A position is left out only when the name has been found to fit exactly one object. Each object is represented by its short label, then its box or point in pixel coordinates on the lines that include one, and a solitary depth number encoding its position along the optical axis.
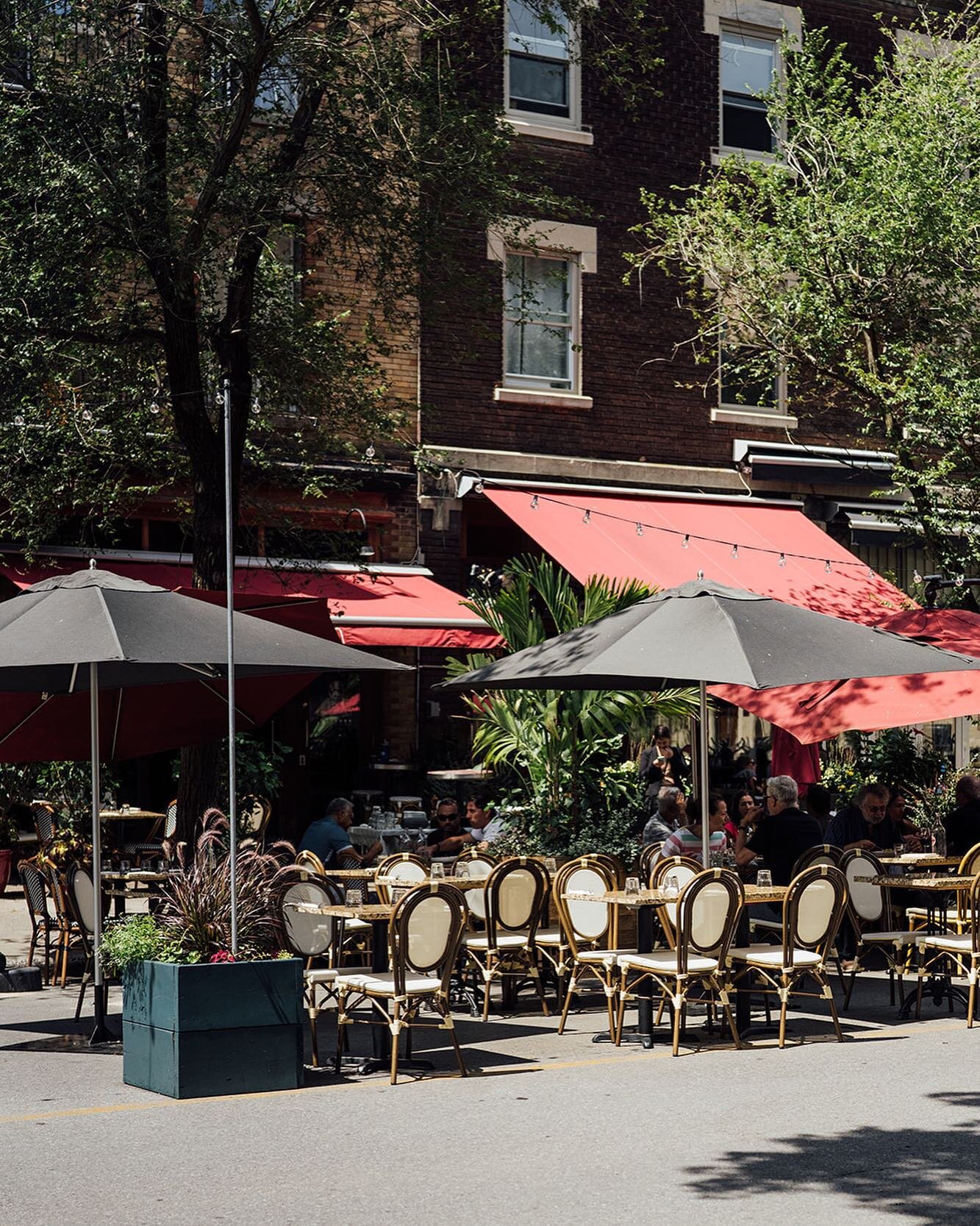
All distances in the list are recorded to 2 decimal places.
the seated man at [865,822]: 14.29
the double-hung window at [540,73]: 21.41
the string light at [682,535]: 20.61
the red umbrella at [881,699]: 13.05
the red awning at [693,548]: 19.86
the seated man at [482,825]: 14.37
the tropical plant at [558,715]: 14.35
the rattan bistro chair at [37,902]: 12.34
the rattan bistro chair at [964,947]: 11.11
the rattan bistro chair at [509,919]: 11.31
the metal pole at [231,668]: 8.39
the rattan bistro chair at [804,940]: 10.28
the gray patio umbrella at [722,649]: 10.74
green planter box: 8.52
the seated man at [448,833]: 15.10
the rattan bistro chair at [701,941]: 9.98
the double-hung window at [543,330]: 21.25
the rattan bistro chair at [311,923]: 10.16
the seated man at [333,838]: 13.75
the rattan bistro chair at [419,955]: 9.16
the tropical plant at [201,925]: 8.91
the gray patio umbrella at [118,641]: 9.66
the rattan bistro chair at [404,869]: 12.07
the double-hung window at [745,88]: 22.97
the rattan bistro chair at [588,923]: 10.72
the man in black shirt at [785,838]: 12.42
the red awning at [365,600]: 17.67
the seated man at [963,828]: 13.78
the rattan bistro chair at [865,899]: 12.02
